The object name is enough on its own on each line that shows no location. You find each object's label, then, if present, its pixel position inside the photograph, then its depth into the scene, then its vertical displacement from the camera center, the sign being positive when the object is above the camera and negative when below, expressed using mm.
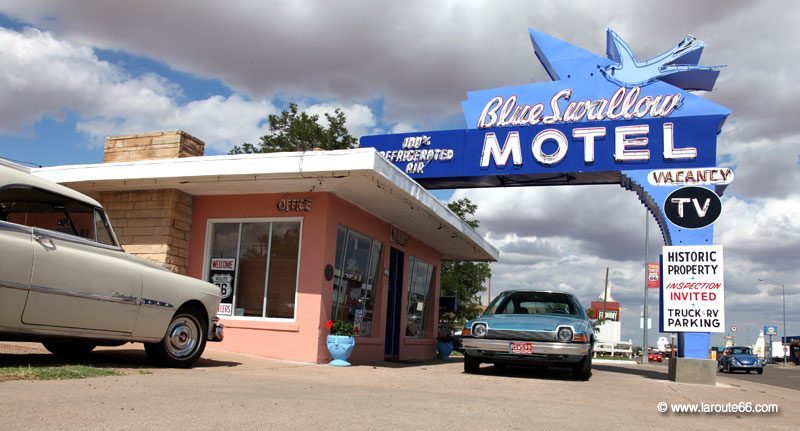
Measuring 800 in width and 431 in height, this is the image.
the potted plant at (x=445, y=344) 18609 -1154
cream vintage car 5715 -3
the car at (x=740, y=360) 30578 -1868
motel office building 10523 +1280
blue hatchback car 9367 -459
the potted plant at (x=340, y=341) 10578 -706
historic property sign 11734 +518
